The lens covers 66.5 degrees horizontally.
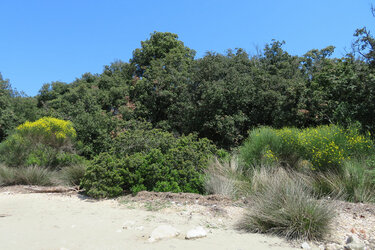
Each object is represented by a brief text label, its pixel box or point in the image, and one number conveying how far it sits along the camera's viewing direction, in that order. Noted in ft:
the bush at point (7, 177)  30.37
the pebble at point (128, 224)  16.72
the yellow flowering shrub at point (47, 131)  36.52
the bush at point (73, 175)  29.63
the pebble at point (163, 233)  14.55
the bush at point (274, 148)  28.50
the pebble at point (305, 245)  13.33
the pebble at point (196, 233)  14.60
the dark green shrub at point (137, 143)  30.14
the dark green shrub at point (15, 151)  33.91
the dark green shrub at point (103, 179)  23.67
